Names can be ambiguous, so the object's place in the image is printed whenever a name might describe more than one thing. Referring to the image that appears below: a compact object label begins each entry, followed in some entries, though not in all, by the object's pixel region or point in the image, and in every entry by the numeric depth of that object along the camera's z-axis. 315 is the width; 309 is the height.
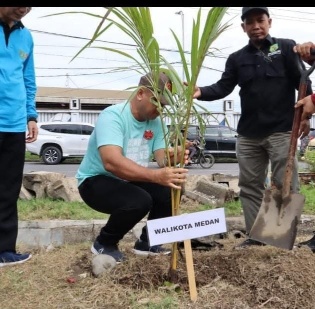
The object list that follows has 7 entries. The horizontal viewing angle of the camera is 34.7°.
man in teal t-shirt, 3.04
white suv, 21.17
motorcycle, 19.21
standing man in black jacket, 3.87
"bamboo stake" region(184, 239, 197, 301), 2.67
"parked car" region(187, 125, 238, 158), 21.09
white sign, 2.66
